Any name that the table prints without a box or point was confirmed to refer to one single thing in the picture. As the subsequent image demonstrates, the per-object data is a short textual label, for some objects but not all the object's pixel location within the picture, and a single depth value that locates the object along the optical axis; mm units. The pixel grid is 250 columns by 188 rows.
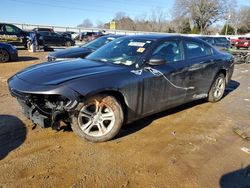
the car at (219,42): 12360
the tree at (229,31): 48579
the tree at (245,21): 53871
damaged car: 2589
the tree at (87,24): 73525
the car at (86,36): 22633
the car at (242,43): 20846
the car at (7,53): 8544
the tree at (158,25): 56443
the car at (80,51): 5680
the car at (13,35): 12711
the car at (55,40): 16325
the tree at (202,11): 45613
